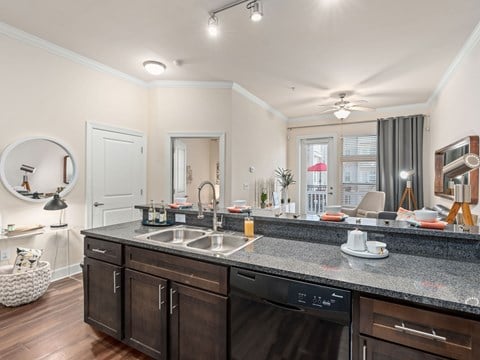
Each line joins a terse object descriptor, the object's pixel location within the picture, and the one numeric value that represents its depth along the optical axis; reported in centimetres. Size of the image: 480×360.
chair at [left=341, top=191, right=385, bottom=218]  485
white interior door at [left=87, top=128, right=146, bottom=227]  358
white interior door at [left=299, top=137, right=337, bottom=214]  627
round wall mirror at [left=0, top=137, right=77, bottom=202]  279
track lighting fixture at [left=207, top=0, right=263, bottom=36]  227
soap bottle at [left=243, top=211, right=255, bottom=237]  194
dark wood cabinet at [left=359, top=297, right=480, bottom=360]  94
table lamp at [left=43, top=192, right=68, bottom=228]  287
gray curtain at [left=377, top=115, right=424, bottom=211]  525
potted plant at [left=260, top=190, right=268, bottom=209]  511
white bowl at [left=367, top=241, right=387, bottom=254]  145
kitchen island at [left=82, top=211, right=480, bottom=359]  99
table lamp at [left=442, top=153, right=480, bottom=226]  147
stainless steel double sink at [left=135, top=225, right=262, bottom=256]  187
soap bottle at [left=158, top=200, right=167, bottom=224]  237
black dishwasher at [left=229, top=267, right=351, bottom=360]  114
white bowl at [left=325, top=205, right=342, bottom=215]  190
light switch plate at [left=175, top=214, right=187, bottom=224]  241
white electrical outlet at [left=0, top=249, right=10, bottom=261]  275
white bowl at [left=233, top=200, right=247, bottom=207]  234
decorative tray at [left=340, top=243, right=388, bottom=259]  143
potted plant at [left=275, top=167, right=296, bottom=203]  616
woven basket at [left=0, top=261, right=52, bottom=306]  241
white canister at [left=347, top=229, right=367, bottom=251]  149
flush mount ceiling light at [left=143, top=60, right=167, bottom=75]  342
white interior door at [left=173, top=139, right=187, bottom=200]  448
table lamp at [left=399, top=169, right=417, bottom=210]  467
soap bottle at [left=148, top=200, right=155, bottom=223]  238
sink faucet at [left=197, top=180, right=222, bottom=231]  208
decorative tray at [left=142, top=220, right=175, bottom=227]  229
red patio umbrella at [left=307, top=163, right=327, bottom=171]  640
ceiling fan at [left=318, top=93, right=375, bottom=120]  459
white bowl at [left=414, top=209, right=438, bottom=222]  157
